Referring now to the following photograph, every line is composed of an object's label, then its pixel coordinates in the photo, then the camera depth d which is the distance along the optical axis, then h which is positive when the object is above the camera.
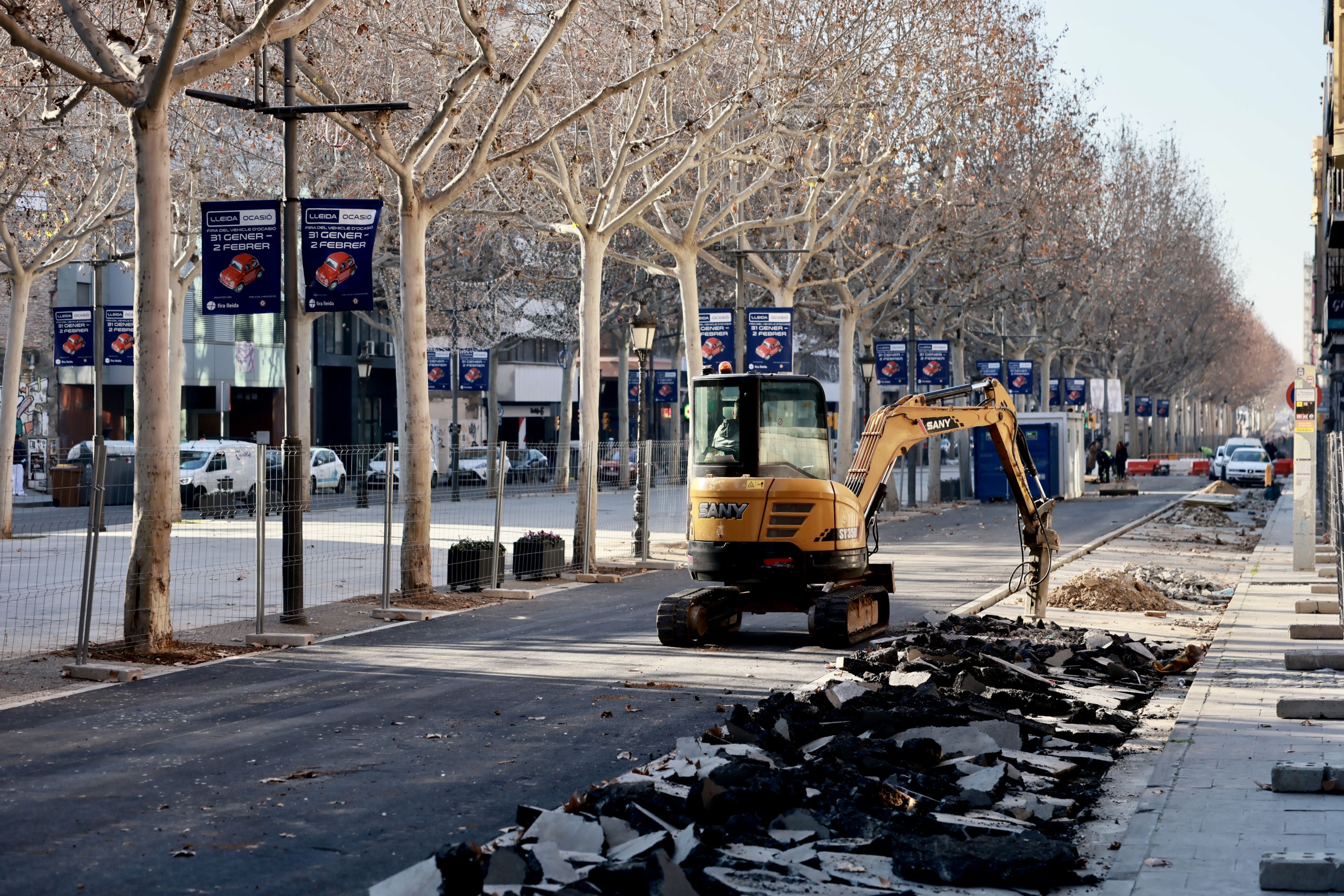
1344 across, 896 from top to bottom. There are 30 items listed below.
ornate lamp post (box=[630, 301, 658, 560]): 26.25 -0.17
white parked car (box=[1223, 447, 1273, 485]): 64.06 -1.06
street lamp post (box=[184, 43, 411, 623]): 16.88 -0.12
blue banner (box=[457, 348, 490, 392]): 50.72 +2.47
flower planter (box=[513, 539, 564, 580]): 23.00 -1.72
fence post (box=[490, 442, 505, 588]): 21.11 -0.99
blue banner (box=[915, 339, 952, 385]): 45.44 +2.34
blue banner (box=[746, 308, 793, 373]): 31.66 +2.07
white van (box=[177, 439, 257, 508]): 40.94 -0.60
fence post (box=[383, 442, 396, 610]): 18.23 -0.95
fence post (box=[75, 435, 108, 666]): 13.42 -0.94
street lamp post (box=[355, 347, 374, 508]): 21.16 +2.06
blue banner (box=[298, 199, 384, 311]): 17.42 +2.15
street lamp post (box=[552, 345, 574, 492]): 54.19 +1.41
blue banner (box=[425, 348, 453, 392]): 49.78 +2.43
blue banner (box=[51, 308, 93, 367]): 32.22 +2.20
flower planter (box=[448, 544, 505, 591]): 20.86 -1.65
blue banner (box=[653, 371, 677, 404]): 59.38 +2.08
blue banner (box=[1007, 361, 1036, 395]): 56.41 +2.28
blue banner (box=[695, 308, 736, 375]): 30.17 +2.07
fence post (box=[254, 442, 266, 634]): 15.73 -1.02
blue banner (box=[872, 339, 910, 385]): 44.03 +2.25
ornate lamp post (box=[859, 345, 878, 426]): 41.66 +2.06
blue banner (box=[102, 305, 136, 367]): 31.53 +2.27
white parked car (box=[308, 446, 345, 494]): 24.73 -0.61
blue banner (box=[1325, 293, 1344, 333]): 26.14 +2.15
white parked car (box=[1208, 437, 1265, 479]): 68.25 -0.77
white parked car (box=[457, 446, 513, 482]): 41.00 -0.59
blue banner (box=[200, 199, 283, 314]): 16.55 +1.97
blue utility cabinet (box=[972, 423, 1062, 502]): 50.12 -0.68
